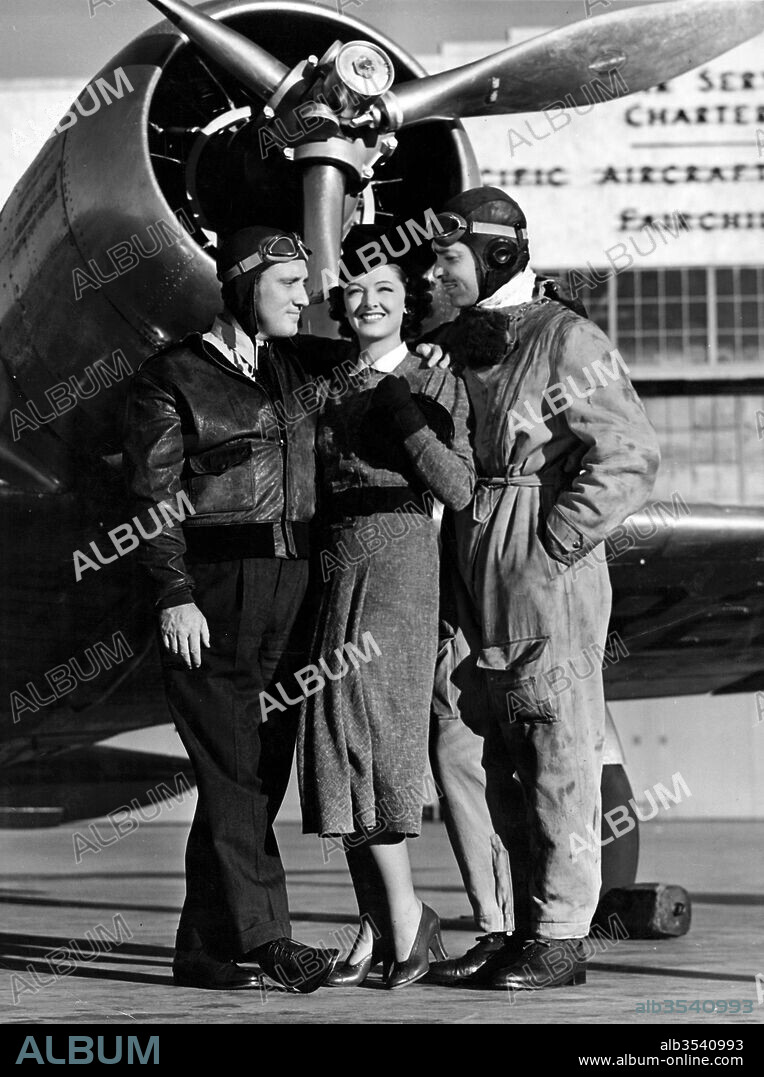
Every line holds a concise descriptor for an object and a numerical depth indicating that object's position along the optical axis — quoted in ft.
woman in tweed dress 12.14
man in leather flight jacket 12.48
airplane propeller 16.62
